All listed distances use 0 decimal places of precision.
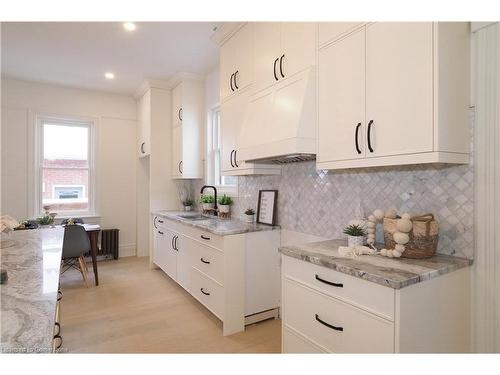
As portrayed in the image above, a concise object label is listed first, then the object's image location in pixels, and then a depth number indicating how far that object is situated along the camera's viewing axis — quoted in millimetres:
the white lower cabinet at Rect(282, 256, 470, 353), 1253
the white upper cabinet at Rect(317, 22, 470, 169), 1322
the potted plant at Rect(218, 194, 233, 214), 3502
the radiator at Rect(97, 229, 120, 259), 4910
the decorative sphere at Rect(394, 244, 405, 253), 1533
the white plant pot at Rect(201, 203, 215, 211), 3846
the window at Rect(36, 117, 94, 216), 4609
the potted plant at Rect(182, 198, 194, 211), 4473
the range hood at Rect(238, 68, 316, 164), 1931
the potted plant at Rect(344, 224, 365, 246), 1788
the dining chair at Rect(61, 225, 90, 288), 3531
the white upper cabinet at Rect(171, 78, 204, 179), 4176
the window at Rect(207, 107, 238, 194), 4066
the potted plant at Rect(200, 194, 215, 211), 3850
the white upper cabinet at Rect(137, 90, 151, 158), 4557
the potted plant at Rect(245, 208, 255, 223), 3037
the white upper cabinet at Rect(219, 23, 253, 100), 2605
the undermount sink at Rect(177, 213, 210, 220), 3576
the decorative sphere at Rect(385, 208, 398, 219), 1658
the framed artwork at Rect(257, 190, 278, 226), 2861
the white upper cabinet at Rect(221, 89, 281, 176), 2697
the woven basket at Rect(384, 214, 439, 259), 1508
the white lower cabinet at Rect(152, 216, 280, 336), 2486
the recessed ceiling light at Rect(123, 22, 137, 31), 2816
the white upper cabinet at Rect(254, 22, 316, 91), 1982
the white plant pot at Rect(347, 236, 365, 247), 1785
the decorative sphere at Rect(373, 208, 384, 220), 1688
